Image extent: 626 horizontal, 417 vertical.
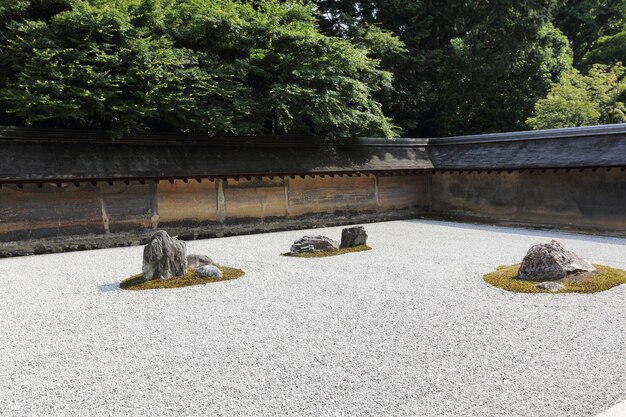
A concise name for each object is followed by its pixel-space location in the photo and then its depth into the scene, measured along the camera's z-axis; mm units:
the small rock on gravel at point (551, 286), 6938
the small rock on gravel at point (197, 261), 8977
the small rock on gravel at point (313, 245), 10719
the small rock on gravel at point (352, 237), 11258
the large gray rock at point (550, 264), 7363
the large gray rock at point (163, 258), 8086
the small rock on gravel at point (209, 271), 8328
